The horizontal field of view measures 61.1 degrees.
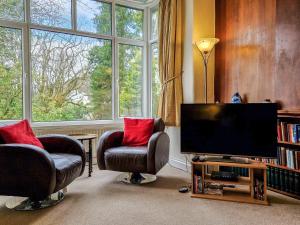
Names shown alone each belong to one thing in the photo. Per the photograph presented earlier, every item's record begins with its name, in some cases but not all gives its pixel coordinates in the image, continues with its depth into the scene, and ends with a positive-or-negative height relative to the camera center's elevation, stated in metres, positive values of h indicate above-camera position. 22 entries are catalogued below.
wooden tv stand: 2.63 -0.81
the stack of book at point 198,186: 2.85 -0.85
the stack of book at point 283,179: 2.73 -0.79
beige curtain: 3.80 +0.74
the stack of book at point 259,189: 2.63 -0.83
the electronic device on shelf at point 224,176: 2.78 -0.74
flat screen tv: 2.68 -0.22
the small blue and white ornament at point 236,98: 3.30 +0.15
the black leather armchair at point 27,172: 2.28 -0.54
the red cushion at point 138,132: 3.49 -0.30
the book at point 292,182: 2.75 -0.79
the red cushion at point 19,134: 2.56 -0.23
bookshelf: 2.69 -0.57
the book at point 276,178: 2.90 -0.79
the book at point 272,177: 2.96 -0.79
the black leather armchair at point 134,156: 2.98 -0.55
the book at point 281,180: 2.85 -0.80
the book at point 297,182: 2.71 -0.78
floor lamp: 3.41 +0.89
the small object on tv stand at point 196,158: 2.85 -0.54
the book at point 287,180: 2.80 -0.78
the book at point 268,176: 3.00 -0.79
